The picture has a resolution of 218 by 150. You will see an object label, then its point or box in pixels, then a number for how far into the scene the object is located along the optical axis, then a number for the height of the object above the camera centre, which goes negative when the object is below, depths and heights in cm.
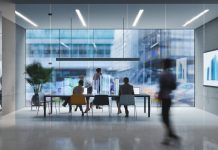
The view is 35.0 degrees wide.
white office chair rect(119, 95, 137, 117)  1058 -72
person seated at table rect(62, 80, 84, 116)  1093 -46
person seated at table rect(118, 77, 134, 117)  1101 -43
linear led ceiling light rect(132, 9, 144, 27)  1111 +206
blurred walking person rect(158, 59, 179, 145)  666 -30
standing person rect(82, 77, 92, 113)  1189 -42
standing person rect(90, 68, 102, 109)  1232 -21
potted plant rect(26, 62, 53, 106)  1345 +6
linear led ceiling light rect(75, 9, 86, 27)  1120 +206
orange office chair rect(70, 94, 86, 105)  1064 -76
